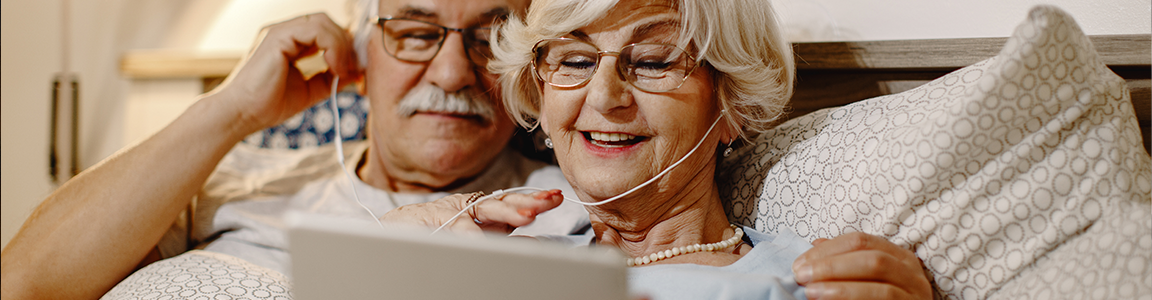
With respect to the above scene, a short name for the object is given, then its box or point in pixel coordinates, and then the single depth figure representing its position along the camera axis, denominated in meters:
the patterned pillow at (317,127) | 2.02
